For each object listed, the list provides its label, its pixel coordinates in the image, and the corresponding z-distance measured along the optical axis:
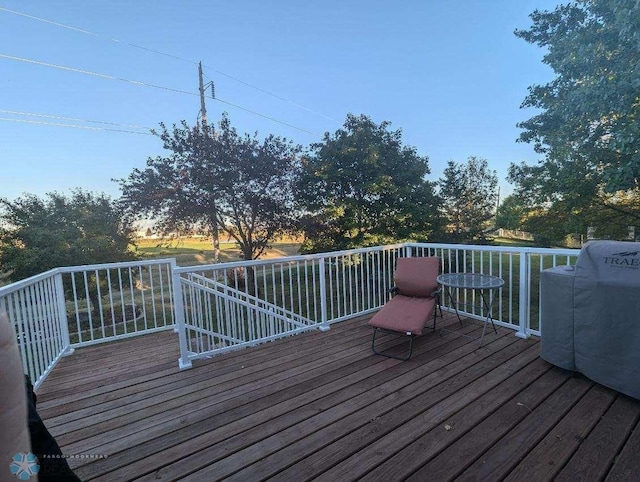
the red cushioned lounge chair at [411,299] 3.06
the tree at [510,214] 10.62
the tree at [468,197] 12.23
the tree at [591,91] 6.11
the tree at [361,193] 9.80
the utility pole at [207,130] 8.99
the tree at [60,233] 7.57
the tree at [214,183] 8.66
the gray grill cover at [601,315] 2.14
